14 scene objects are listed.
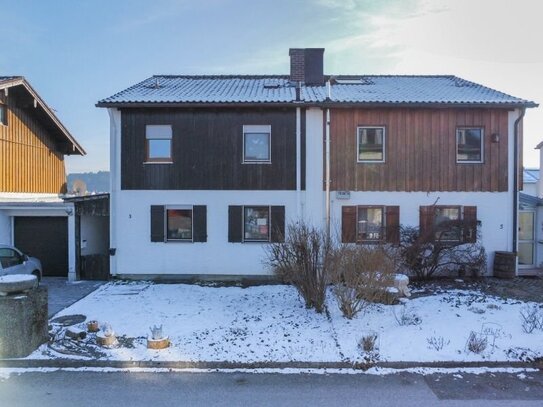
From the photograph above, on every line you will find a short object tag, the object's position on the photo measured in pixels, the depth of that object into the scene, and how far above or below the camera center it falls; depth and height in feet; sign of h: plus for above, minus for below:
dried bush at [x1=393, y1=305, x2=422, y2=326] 26.02 -8.14
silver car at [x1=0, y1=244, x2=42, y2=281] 35.99 -6.29
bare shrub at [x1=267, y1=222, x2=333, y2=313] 28.09 -4.66
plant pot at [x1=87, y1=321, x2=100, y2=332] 24.80 -8.17
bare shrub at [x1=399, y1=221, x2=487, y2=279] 39.88 -5.81
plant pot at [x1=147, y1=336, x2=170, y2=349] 22.15 -8.22
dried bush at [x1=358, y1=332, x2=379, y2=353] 21.77 -8.04
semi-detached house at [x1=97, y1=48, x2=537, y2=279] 42.78 +2.09
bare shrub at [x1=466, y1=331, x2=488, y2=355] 21.38 -7.94
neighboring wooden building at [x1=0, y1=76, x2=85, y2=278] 45.03 +2.64
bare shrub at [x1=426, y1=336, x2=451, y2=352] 22.02 -8.18
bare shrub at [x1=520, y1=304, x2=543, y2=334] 24.32 -7.88
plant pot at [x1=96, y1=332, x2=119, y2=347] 22.58 -8.24
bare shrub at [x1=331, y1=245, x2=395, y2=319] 26.89 -5.44
